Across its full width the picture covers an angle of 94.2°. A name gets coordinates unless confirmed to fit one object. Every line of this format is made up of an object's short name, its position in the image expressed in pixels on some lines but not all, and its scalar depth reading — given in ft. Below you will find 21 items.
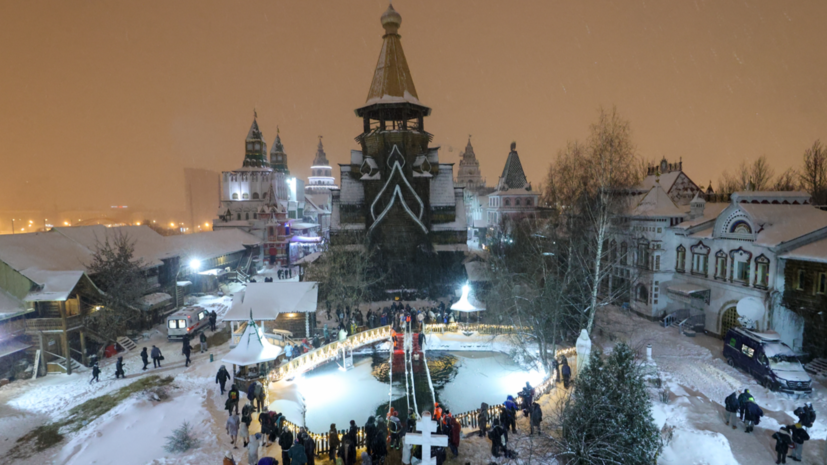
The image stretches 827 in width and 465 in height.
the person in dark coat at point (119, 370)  51.85
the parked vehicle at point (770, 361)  42.08
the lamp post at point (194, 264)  106.63
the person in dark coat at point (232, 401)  38.06
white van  69.21
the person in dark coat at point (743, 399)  36.06
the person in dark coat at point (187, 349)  56.95
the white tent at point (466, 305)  66.44
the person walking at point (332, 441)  31.94
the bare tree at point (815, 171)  120.98
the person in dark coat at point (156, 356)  55.57
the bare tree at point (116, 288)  62.39
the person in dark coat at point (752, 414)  35.29
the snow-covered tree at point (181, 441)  34.22
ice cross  26.39
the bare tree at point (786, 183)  135.20
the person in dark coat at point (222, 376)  44.75
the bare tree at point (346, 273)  80.12
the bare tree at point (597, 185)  50.44
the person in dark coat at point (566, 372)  43.34
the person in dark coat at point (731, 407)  36.27
